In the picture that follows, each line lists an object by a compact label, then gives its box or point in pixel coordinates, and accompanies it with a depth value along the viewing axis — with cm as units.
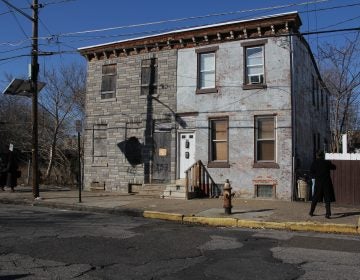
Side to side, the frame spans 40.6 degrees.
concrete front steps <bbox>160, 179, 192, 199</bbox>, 1805
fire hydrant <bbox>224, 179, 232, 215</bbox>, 1347
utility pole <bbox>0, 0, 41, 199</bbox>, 1839
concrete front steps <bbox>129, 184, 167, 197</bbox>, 1962
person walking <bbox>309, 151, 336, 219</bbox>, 1283
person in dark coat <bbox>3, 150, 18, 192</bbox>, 2153
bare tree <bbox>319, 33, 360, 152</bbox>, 2460
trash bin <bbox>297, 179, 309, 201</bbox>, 1705
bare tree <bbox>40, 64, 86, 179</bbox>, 3050
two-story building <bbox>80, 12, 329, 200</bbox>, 1778
